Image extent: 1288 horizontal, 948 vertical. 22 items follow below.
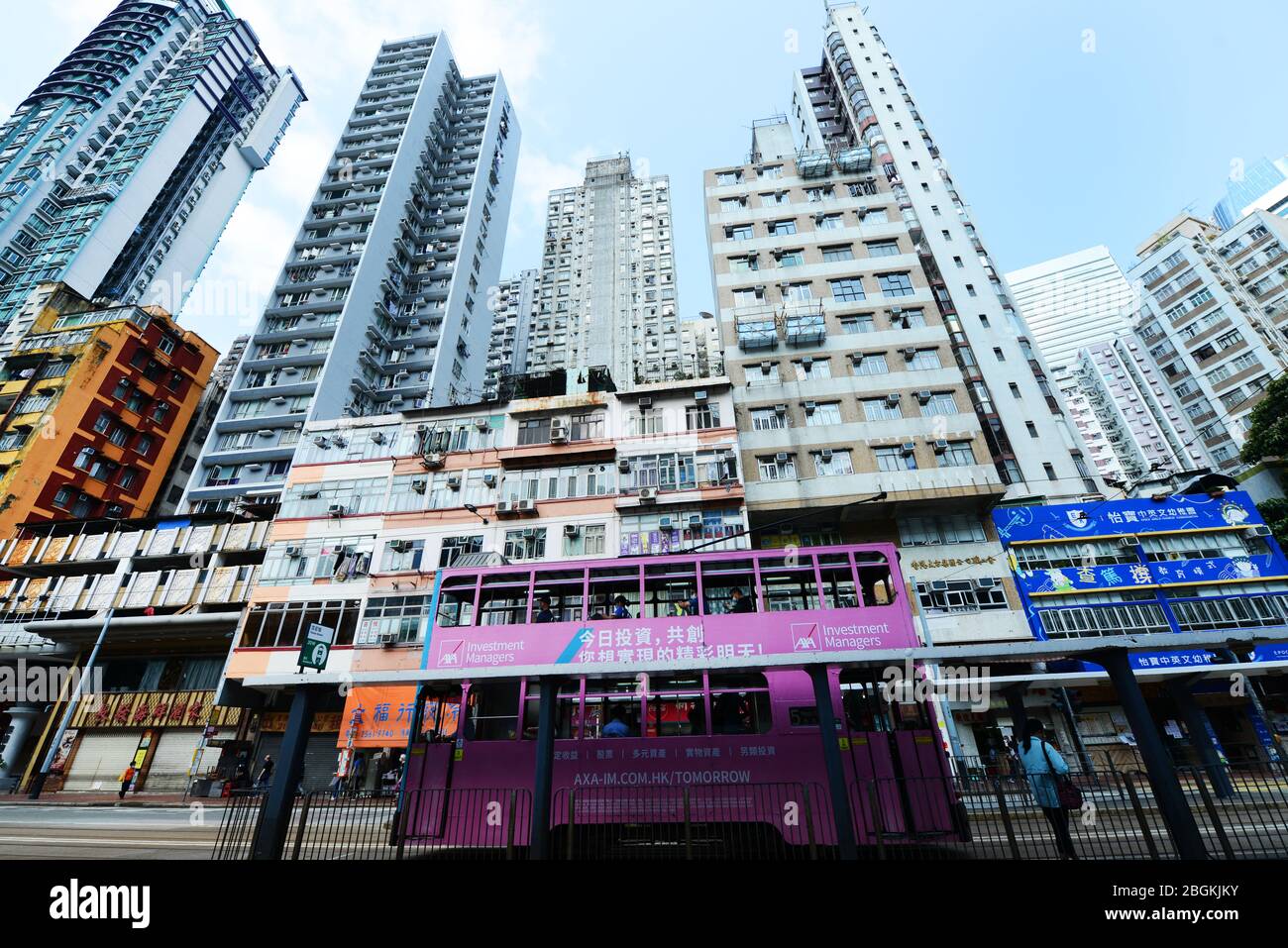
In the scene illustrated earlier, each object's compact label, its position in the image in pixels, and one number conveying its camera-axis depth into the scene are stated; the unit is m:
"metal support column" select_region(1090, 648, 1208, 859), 6.77
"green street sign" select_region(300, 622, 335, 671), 11.12
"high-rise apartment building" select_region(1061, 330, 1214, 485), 79.25
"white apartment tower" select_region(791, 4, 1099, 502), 32.22
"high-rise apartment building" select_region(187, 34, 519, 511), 41.06
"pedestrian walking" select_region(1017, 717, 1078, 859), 7.79
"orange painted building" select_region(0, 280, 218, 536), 36.19
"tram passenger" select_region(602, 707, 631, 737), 10.11
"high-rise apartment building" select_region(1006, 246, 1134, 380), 149.75
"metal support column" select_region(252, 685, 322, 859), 7.88
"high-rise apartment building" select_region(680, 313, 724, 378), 66.44
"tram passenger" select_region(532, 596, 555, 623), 11.91
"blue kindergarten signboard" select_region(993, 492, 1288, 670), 25.53
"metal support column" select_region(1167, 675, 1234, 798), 8.04
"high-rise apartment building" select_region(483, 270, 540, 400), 81.00
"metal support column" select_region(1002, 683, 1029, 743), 9.66
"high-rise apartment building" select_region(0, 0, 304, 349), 58.28
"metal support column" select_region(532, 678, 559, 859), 7.86
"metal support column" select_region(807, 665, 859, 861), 7.41
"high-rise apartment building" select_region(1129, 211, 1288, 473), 46.44
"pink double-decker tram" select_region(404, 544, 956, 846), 9.01
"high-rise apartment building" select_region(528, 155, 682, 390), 71.19
